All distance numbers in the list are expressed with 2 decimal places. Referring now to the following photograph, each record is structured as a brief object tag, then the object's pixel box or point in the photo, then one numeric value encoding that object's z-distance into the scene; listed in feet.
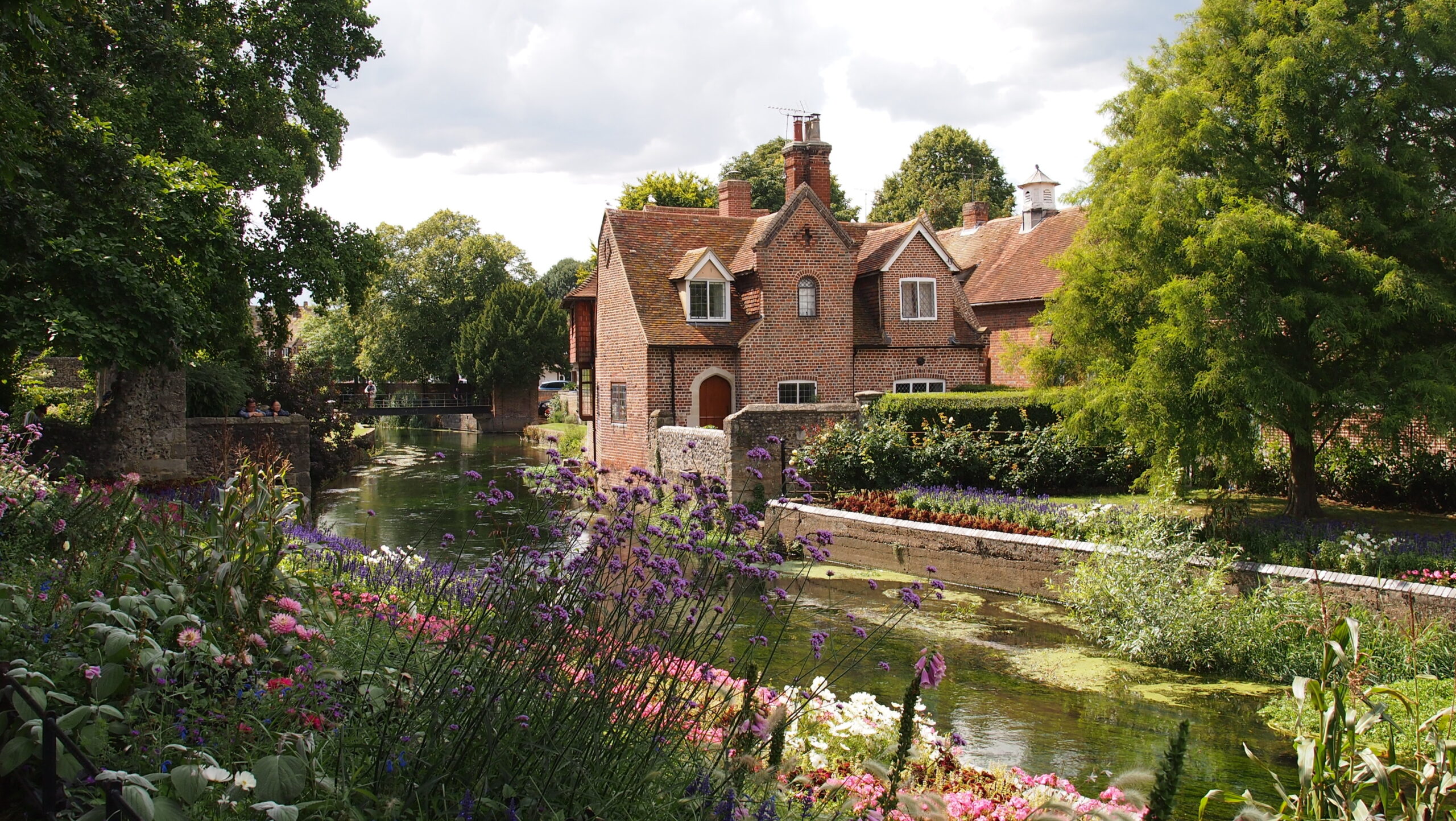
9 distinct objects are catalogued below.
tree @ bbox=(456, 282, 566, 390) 179.11
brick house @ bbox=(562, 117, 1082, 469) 87.81
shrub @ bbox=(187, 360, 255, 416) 73.00
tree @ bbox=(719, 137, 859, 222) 172.86
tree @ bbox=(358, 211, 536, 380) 196.03
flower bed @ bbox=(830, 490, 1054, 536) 51.19
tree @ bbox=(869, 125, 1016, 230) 191.62
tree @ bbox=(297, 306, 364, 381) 215.92
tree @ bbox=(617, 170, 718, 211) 160.25
